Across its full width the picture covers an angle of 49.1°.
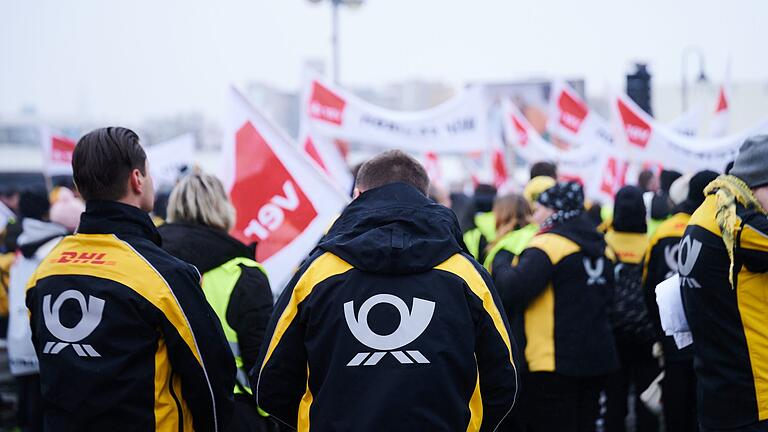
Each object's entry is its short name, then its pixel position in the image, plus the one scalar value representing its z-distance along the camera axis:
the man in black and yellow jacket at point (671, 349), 5.93
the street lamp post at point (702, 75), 19.55
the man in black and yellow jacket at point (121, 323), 3.13
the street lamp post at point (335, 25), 15.80
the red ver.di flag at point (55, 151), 12.18
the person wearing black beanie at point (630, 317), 6.00
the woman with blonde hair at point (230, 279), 4.10
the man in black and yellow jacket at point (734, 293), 3.68
